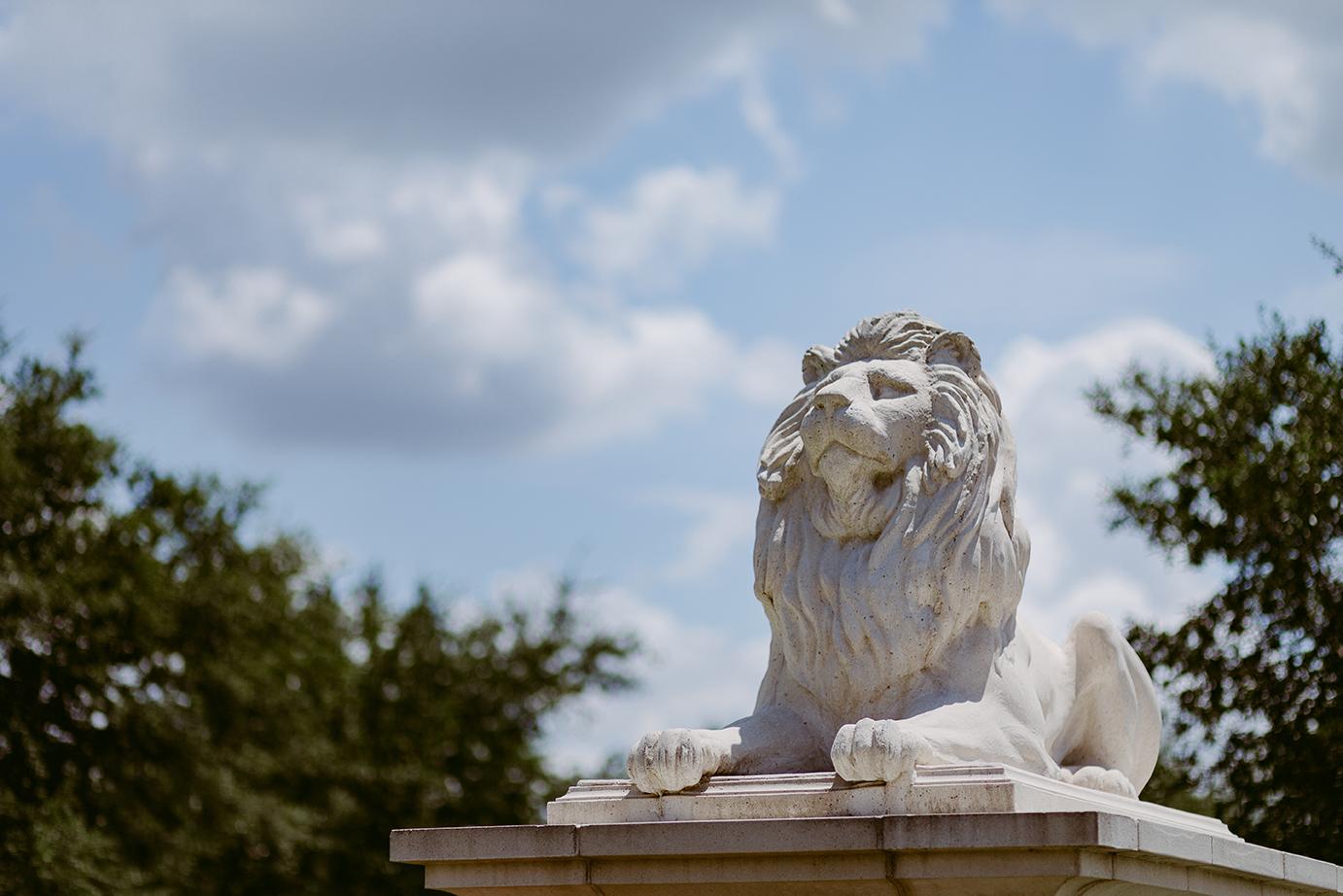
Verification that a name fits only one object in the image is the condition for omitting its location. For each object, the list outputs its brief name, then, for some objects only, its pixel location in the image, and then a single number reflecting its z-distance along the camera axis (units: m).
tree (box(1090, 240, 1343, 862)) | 16.58
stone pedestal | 6.95
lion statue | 8.00
